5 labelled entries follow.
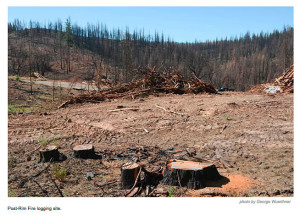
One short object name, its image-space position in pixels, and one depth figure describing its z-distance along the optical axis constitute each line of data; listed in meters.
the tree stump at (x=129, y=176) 3.75
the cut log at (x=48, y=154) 4.81
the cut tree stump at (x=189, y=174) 3.65
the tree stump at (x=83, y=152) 5.09
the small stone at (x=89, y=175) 4.20
